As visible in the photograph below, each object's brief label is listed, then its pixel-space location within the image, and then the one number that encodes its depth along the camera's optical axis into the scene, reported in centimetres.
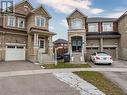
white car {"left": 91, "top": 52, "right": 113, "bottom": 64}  1144
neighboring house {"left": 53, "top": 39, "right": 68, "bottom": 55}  2596
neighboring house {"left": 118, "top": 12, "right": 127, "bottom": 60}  1438
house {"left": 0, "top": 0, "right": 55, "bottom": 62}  1343
